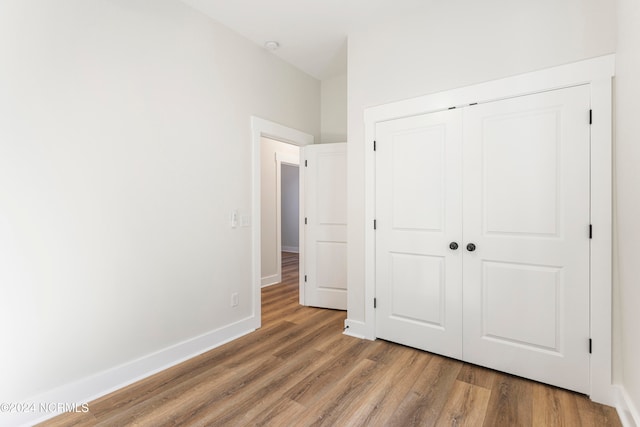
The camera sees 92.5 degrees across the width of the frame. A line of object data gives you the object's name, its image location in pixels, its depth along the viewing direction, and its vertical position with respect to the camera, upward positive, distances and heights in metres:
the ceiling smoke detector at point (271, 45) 3.09 +1.70
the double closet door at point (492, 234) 1.96 -0.17
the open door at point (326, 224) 3.60 -0.16
